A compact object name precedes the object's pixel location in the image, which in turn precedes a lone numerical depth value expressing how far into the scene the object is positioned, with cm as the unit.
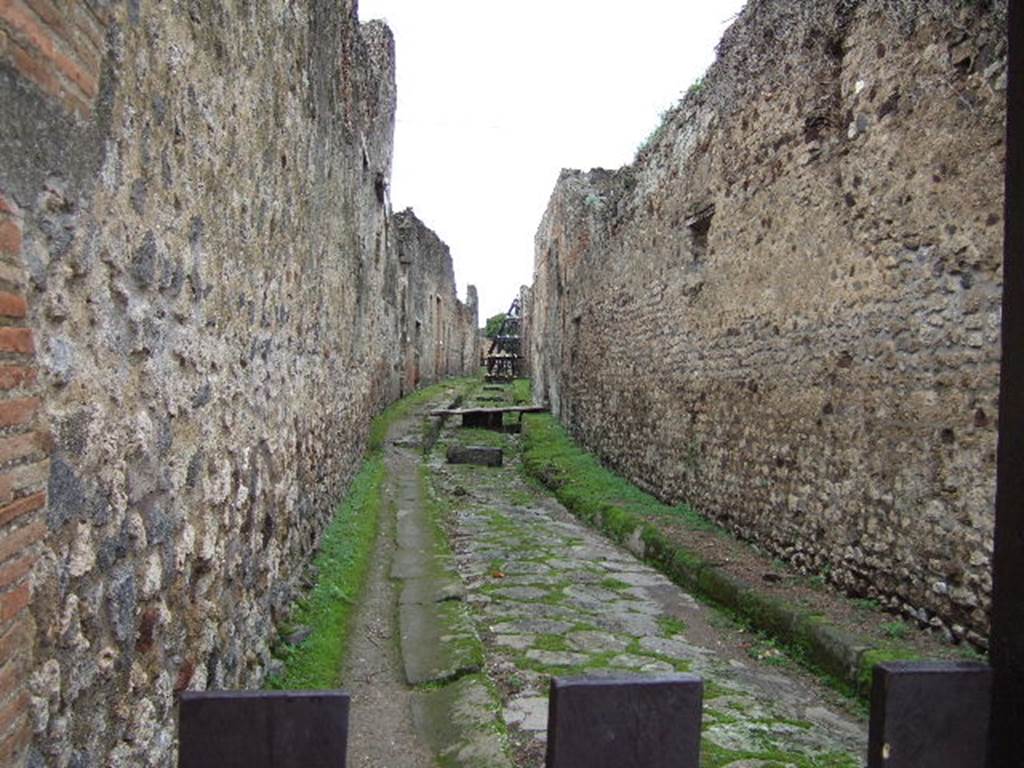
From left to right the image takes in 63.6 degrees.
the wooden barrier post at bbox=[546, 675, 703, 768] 94
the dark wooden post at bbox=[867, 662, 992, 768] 102
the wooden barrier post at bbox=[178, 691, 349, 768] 94
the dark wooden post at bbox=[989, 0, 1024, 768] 98
